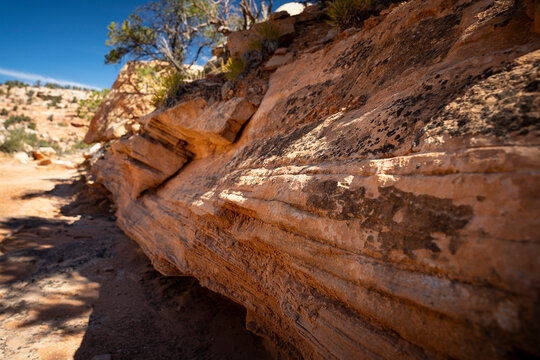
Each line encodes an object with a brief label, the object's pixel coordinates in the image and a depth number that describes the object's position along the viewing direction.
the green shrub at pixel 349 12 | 3.31
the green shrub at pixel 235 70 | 4.28
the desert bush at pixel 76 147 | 17.81
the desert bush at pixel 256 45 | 4.46
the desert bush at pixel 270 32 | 4.43
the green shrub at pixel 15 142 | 13.57
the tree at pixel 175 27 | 6.98
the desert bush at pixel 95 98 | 9.82
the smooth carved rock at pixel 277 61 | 3.97
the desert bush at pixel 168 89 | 4.85
